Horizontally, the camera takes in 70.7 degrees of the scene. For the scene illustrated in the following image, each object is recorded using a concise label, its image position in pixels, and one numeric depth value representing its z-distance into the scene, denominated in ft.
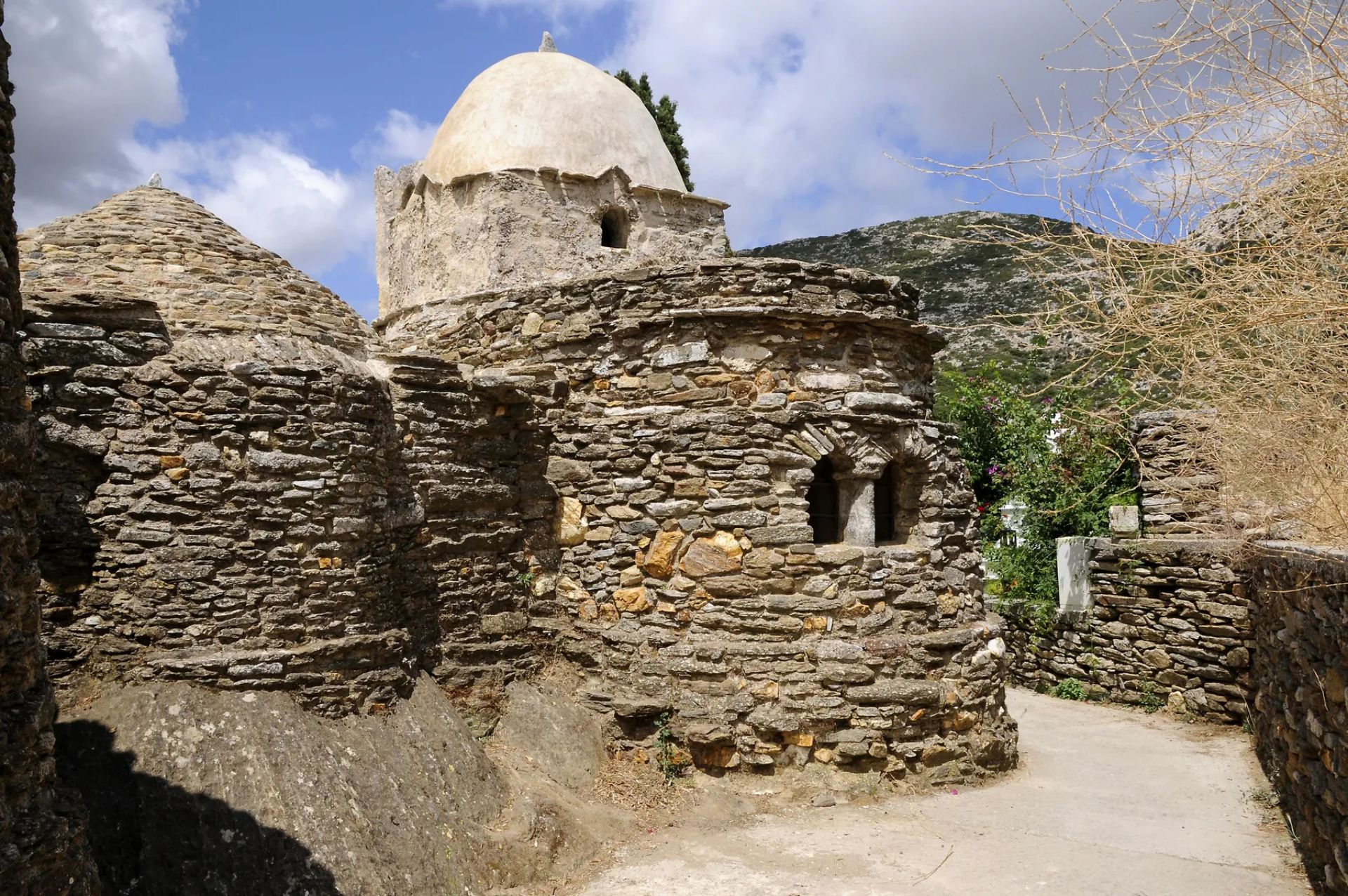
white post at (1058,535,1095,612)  33.96
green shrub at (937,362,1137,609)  36.52
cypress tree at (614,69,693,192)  56.65
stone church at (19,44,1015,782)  16.88
